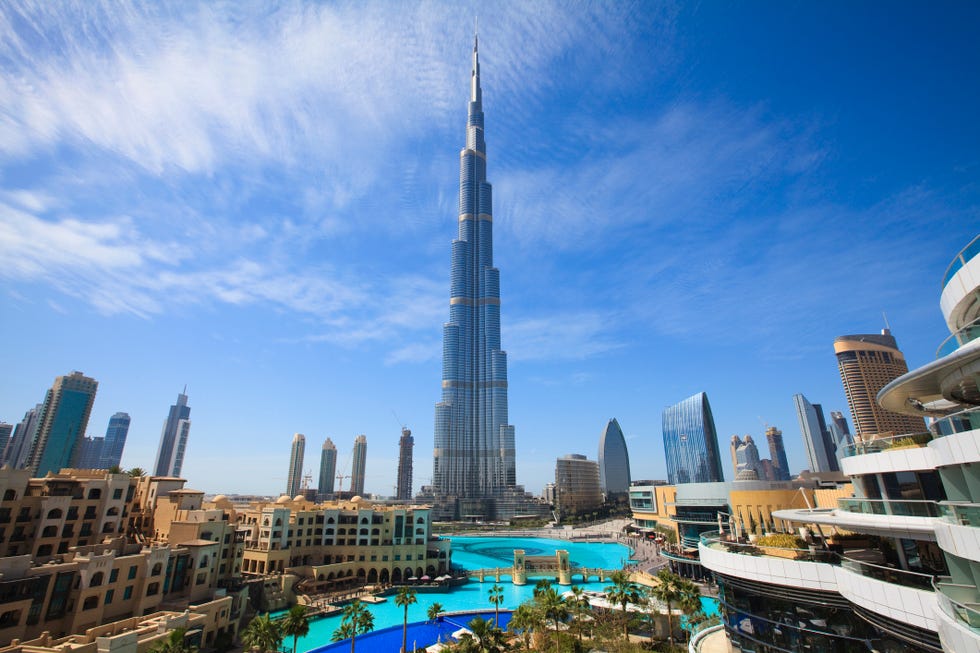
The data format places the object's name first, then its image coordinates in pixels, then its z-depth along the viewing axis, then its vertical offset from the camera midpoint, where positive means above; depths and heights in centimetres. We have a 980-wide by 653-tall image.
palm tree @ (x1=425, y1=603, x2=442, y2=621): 5005 -1291
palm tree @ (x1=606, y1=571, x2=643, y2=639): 4229 -1010
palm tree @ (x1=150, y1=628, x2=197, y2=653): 2975 -986
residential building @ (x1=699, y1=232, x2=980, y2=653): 1549 -334
